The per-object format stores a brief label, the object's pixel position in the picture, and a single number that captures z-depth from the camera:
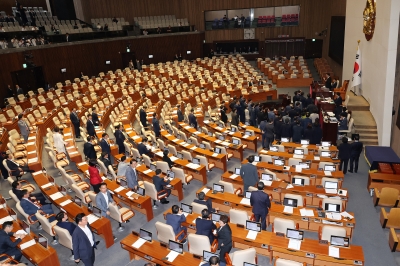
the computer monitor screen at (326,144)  13.13
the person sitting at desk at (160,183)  10.26
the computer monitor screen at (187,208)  8.81
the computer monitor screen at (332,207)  8.53
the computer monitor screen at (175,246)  7.21
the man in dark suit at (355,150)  11.73
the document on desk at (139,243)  7.61
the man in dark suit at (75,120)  16.50
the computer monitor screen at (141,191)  9.87
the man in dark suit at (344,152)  11.64
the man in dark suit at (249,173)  9.91
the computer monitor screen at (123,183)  10.51
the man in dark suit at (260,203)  8.31
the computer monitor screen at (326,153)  12.32
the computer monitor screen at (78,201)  9.31
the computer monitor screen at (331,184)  9.63
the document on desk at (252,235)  7.68
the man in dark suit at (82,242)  7.24
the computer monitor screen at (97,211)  8.63
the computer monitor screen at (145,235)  7.69
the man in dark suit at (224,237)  7.29
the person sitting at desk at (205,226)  7.53
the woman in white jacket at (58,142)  13.05
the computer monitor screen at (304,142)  13.54
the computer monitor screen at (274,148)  13.01
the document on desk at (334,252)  6.92
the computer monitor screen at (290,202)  8.91
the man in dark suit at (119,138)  13.68
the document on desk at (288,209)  8.74
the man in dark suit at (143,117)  16.81
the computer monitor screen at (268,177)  10.61
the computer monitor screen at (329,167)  11.02
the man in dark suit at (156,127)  15.56
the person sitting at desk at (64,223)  7.62
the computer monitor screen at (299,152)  12.47
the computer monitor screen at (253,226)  7.82
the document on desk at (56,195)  9.87
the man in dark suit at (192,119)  16.97
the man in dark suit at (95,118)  16.55
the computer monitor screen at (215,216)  8.22
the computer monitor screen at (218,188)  9.87
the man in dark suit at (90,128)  15.14
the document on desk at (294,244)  7.26
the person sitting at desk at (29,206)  8.91
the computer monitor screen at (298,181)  10.18
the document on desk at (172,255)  7.08
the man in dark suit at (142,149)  12.72
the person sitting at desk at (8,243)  7.32
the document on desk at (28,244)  7.64
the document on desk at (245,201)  9.25
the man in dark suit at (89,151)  12.45
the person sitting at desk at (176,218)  7.91
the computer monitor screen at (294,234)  7.41
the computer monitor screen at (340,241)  7.04
